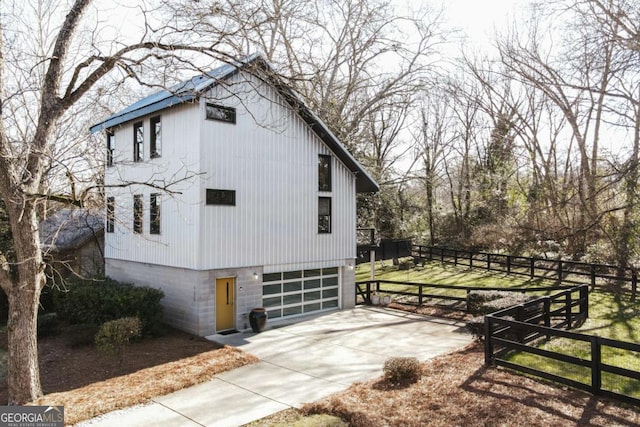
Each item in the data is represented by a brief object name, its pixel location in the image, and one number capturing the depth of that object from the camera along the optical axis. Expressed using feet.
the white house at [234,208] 46.19
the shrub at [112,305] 45.21
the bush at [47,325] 48.42
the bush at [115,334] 36.35
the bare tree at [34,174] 26.55
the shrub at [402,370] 30.22
